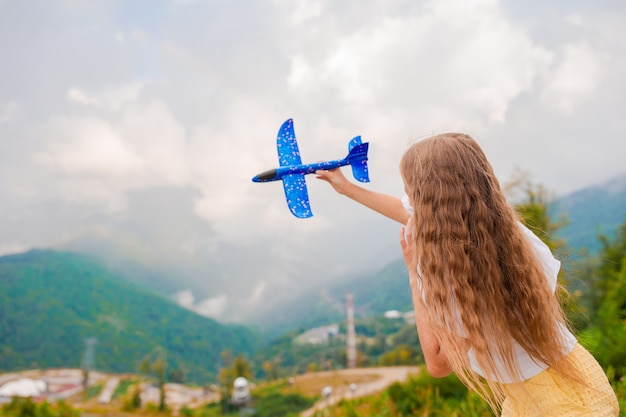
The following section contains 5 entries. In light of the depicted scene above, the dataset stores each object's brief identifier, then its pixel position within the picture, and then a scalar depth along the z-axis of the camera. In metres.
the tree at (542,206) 8.91
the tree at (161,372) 21.92
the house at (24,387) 18.98
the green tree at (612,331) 3.75
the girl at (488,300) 1.36
